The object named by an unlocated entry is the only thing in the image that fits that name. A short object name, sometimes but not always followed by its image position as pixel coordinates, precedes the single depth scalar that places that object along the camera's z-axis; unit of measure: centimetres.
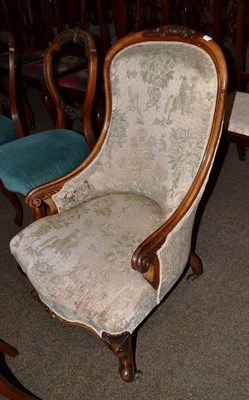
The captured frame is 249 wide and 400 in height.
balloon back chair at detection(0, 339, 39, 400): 100
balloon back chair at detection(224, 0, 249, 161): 158
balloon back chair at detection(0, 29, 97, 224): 149
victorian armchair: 101
